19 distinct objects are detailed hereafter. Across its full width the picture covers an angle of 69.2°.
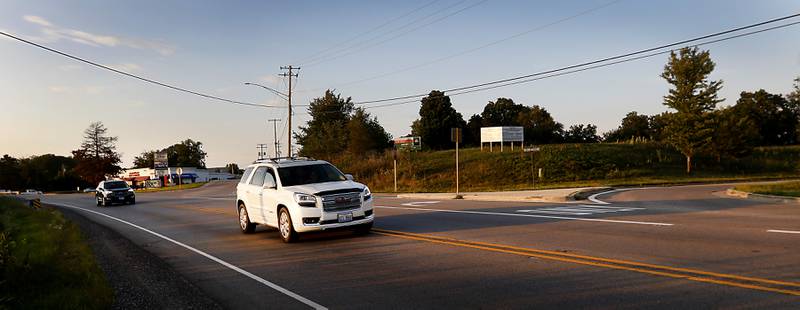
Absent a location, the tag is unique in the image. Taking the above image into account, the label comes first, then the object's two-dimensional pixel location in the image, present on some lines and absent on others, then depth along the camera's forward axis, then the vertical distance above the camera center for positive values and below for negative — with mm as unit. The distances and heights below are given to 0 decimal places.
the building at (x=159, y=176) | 118812 +35
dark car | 36594 -1036
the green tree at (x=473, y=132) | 97812 +6464
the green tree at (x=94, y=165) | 96250 +2110
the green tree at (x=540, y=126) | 96906 +7165
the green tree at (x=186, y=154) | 186125 +7041
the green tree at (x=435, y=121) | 90312 +7693
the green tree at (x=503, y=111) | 107312 +10805
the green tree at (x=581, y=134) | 102956 +6050
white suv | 12445 -558
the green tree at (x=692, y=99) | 47531 +5463
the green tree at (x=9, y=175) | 145625 +1112
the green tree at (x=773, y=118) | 89938 +7086
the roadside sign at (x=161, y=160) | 100625 +2888
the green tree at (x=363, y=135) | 69750 +4564
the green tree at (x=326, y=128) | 76438 +6838
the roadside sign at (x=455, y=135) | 28188 +1708
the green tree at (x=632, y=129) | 106750 +6901
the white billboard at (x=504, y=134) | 58344 +3554
